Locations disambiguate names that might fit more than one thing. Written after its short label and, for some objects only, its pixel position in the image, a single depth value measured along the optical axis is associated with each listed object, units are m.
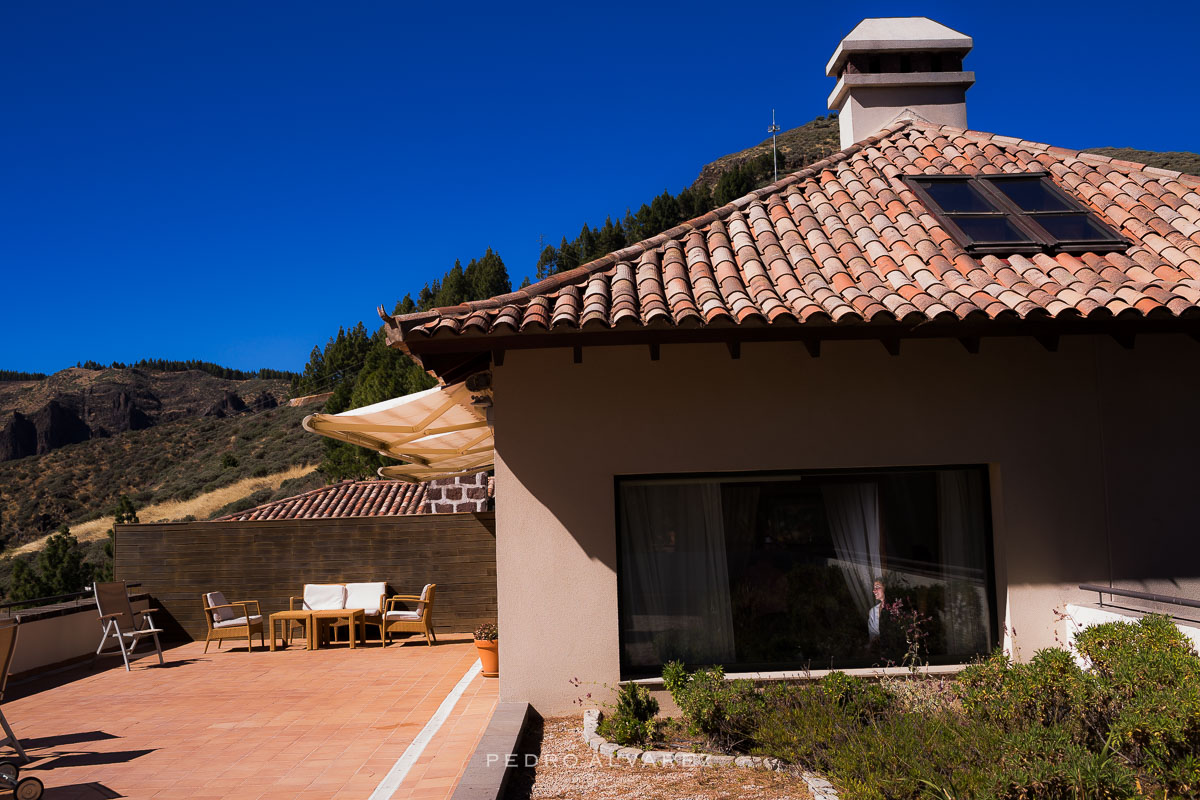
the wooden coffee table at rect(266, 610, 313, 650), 14.05
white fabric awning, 9.86
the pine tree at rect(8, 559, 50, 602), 24.12
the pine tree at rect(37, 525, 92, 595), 24.70
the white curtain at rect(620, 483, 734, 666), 8.09
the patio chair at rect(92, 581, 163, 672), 12.45
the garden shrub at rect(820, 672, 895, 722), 6.51
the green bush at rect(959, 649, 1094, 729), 5.86
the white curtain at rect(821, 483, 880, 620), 8.19
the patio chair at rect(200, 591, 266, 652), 13.94
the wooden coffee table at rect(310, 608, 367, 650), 13.95
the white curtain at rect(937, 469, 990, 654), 8.15
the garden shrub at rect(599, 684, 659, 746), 6.72
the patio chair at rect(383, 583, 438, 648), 14.09
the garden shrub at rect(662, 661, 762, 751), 6.59
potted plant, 10.40
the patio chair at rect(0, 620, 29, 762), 7.04
